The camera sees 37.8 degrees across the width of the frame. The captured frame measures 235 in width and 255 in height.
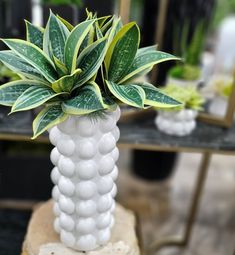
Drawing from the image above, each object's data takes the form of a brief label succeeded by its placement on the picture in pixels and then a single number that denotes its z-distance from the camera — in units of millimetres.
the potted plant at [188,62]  1340
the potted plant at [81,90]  788
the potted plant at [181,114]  1206
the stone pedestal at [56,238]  1011
